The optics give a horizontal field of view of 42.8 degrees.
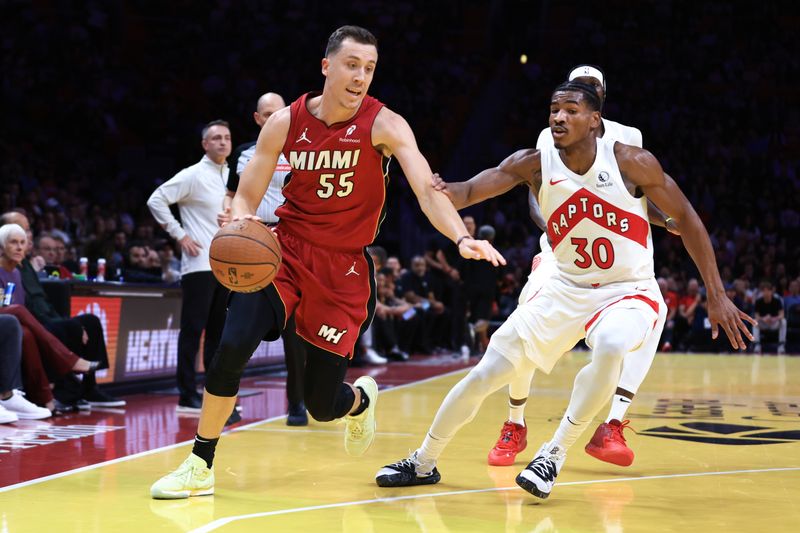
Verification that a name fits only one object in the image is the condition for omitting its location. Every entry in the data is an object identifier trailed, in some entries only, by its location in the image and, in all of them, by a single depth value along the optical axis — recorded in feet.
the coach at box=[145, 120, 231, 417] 24.99
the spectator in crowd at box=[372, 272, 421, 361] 47.39
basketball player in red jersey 14.65
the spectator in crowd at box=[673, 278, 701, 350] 56.49
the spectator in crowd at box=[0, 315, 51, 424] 22.77
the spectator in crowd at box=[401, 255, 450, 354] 51.88
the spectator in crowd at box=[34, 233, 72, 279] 31.09
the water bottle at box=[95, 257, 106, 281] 29.32
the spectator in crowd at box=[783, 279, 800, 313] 57.16
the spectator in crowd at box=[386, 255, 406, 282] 49.14
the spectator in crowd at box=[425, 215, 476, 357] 50.42
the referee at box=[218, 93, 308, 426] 21.80
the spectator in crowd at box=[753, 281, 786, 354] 55.93
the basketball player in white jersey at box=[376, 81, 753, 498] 15.72
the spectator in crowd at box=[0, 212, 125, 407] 25.18
